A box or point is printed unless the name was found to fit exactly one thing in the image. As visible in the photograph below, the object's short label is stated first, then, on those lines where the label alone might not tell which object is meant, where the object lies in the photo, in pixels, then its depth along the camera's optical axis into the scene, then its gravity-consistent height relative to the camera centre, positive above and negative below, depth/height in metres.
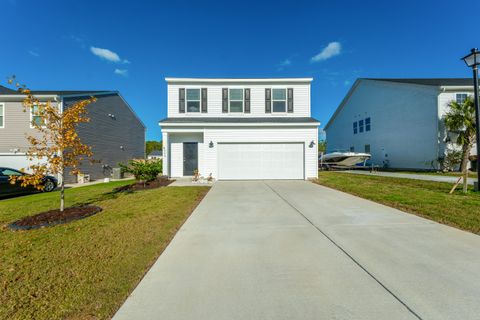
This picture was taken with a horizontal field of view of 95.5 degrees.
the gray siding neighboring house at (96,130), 12.57 +2.39
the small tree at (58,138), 5.17 +0.63
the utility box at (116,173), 15.65 -0.72
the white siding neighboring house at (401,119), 16.16 +3.76
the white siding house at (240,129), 12.55 +1.89
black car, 8.35 -0.89
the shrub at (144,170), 10.16 -0.33
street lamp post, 7.69 +3.37
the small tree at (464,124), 14.40 +2.44
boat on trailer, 19.17 +0.20
